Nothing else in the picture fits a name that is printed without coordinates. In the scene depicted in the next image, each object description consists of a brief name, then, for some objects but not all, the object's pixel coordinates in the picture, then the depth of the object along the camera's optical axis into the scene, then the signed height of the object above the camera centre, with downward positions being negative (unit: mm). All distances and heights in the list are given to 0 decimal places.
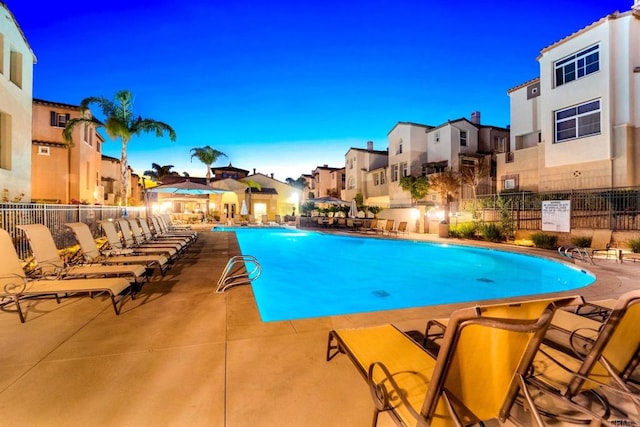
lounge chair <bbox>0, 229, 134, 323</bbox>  3900 -932
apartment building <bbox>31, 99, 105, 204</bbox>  17531 +3777
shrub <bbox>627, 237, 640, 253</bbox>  9876 -961
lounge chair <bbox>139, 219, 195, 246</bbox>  9711 -677
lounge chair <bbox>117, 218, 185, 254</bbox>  7925 -635
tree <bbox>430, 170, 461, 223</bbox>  22672 +2553
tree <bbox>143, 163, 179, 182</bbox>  55844 +9315
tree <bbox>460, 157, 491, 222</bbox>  23047 +3459
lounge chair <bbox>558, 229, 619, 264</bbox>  9606 -1078
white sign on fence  12320 +64
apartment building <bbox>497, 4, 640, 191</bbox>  14023 +5596
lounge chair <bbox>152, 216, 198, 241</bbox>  11578 -395
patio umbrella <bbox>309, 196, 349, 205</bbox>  23162 +1349
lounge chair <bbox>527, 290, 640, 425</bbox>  1749 -1061
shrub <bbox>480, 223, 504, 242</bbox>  14883 -819
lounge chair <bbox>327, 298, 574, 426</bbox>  1382 -847
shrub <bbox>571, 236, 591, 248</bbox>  11516 -996
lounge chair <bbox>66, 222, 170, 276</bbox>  5816 -800
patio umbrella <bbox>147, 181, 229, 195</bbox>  16797 +1673
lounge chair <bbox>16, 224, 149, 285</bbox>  4767 -820
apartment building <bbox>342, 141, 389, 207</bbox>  32344 +4924
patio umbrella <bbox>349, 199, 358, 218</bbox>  22408 +466
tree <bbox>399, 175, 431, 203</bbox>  24625 +2640
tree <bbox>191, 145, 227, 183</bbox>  39469 +8478
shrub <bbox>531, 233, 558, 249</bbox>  12430 -1026
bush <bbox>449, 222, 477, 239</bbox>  16094 -772
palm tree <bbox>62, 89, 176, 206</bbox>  15023 +5022
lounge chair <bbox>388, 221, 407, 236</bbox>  18375 -744
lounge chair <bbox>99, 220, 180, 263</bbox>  6902 -753
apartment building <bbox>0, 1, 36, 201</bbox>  9781 +3945
